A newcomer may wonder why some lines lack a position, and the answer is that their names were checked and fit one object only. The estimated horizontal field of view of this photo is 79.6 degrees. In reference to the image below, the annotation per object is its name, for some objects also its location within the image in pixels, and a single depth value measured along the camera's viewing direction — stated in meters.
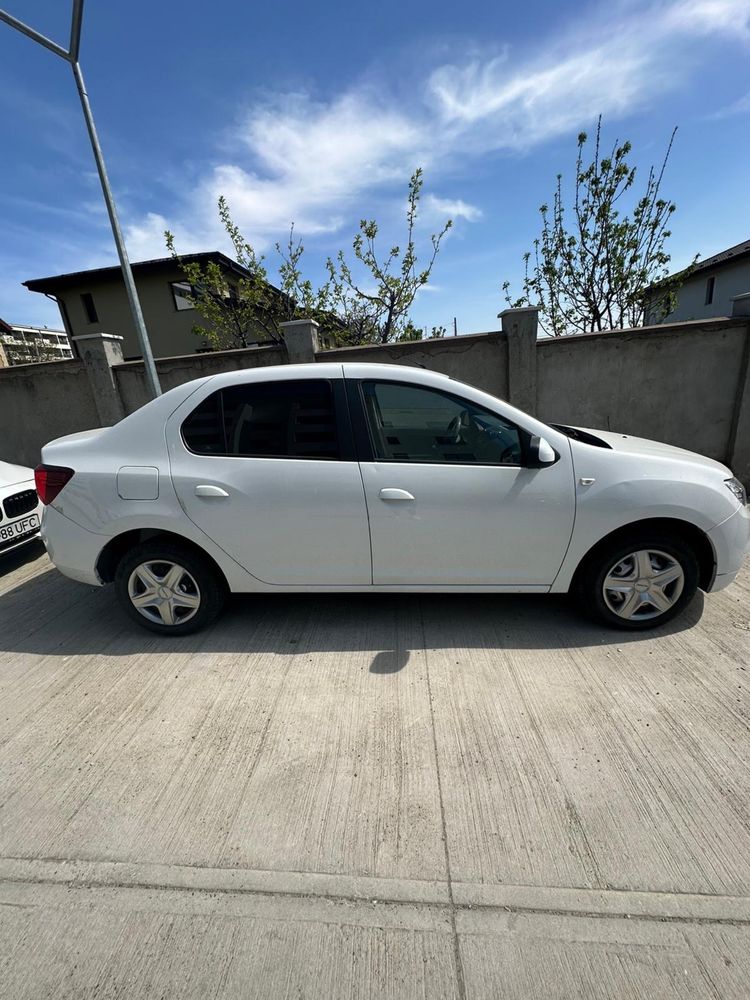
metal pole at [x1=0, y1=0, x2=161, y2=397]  4.84
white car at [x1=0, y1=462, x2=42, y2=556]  3.88
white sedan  2.55
